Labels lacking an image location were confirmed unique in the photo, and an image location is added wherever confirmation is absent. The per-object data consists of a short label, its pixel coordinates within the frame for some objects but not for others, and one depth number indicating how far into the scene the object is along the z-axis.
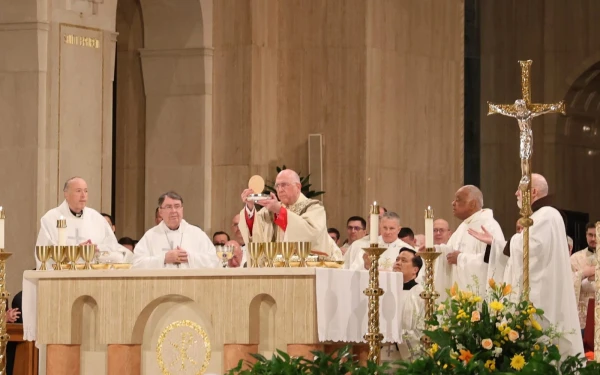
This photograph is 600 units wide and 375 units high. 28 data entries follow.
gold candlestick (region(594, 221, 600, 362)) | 17.22
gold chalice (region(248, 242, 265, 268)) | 18.55
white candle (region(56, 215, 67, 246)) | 19.37
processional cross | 17.69
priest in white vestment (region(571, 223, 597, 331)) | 23.78
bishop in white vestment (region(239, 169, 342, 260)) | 20.06
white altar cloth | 17.62
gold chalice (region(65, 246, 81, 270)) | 19.23
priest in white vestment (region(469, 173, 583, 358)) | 19.44
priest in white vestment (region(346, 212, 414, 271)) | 24.52
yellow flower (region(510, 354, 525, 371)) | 13.50
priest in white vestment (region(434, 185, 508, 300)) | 21.47
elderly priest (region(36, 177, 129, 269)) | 23.87
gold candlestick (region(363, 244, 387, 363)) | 17.03
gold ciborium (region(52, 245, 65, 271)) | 19.22
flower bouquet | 13.59
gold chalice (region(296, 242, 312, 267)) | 18.33
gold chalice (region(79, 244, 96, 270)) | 19.27
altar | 17.69
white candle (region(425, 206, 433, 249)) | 17.69
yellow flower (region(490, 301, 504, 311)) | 14.72
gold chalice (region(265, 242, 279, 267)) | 18.39
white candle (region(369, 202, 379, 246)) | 17.06
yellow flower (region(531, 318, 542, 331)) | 14.82
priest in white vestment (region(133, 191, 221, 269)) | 21.75
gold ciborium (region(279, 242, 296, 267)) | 18.31
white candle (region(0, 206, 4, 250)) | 17.83
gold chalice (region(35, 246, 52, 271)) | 19.20
